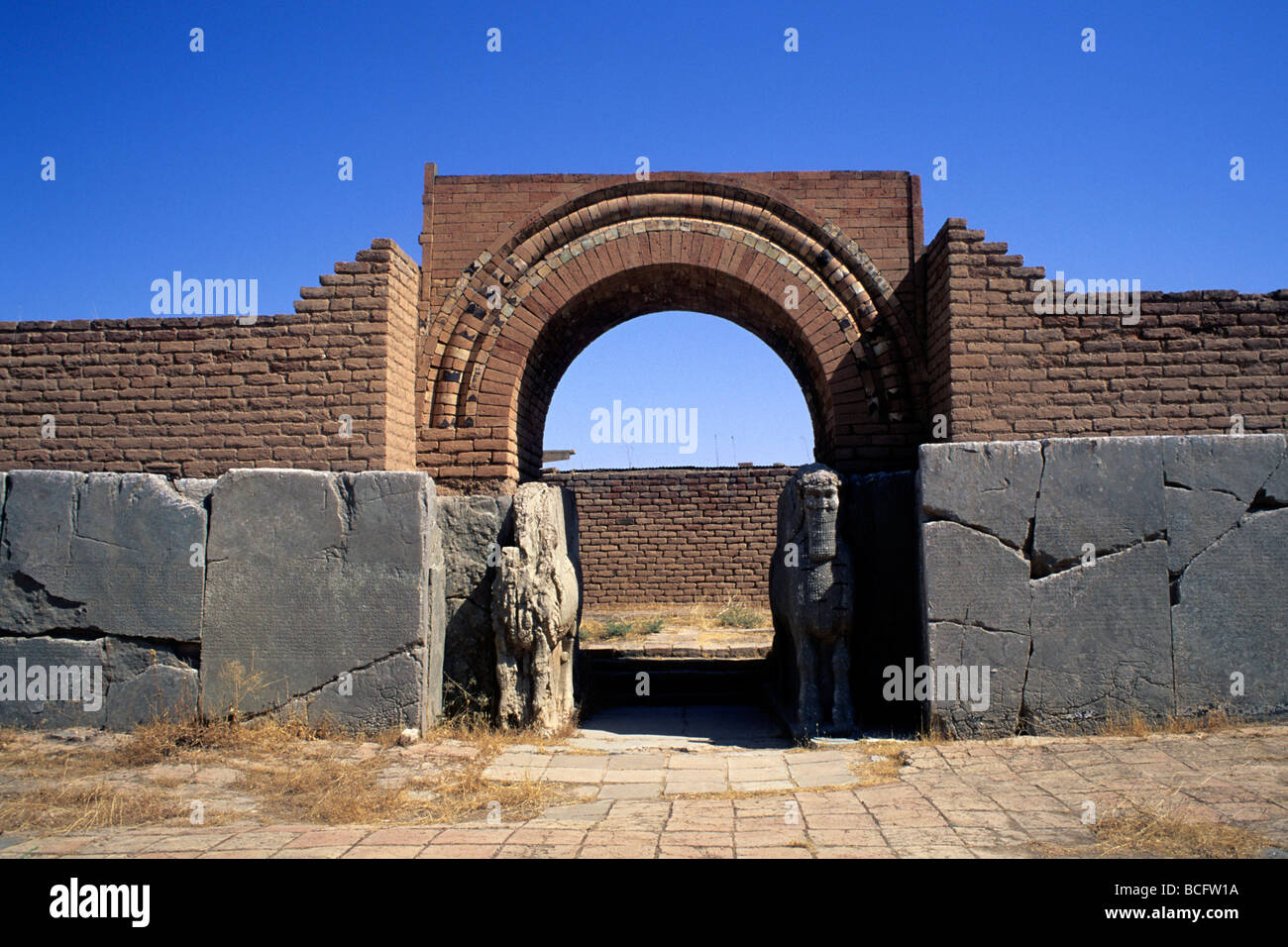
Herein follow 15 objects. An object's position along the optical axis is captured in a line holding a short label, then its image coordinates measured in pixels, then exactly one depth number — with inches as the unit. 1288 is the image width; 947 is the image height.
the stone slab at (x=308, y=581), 242.7
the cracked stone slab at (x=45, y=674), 239.6
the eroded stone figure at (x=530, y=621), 261.6
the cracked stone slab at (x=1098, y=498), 237.3
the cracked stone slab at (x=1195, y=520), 236.4
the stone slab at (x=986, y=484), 239.3
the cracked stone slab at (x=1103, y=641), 233.0
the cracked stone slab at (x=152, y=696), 241.1
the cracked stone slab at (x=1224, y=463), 238.5
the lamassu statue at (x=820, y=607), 258.4
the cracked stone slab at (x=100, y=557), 244.1
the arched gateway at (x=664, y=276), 294.5
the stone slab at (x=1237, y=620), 232.5
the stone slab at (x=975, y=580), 237.0
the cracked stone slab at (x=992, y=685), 234.5
